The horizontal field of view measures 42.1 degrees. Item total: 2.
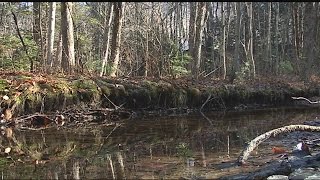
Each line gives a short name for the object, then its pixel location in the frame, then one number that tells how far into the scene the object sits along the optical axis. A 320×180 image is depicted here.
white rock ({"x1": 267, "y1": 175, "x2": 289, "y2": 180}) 4.80
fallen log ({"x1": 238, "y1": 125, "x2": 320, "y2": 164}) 6.02
